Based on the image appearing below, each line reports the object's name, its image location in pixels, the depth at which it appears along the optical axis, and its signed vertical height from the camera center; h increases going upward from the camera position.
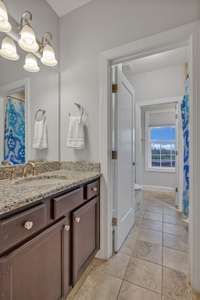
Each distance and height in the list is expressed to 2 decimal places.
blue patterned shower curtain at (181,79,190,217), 2.32 +0.08
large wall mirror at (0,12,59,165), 1.34 +0.43
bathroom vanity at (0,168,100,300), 0.70 -0.50
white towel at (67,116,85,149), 1.63 +0.21
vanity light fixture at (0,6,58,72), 1.20 +0.96
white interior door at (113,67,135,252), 1.69 -0.06
